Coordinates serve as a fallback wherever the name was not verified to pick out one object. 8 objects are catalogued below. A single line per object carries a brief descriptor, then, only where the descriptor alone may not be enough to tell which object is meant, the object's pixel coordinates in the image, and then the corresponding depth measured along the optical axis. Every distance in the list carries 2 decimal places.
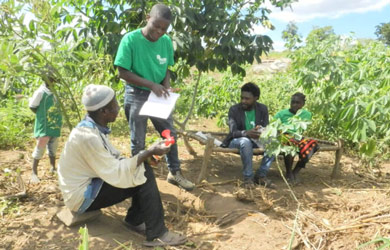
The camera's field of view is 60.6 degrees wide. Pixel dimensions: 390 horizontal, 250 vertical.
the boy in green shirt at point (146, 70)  2.60
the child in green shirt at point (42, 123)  3.10
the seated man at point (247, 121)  3.33
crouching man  2.06
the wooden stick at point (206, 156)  3.21
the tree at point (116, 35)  2.41
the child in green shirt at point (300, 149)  3.36
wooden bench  3.24
